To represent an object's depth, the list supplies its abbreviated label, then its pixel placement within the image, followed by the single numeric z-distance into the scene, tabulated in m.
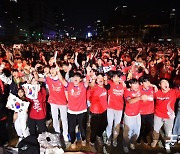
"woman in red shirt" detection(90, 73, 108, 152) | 3.66
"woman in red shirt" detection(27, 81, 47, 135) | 3.71
